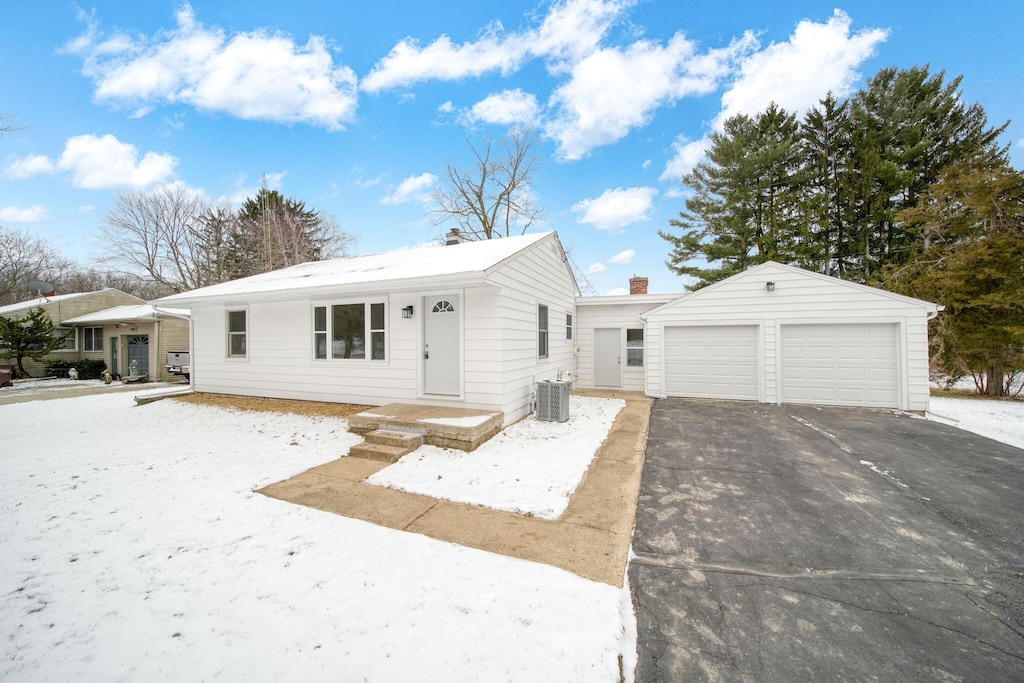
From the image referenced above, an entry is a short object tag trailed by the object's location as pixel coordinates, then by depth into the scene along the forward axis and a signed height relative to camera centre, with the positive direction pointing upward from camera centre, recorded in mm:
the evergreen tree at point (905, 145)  14727 +7856
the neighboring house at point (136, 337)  14220 +447
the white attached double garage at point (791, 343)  7828 -45
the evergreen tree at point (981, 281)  8969 +1504
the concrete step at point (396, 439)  5066 -1306
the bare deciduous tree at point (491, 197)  18406 +7525
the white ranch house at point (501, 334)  6422 +195
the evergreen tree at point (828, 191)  15859 +6594
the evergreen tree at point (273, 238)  21016 +6476
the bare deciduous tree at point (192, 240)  20547 +6155
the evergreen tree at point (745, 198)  16328 +6550
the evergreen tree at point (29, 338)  13508 +401
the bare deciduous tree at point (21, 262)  20594 +5042
